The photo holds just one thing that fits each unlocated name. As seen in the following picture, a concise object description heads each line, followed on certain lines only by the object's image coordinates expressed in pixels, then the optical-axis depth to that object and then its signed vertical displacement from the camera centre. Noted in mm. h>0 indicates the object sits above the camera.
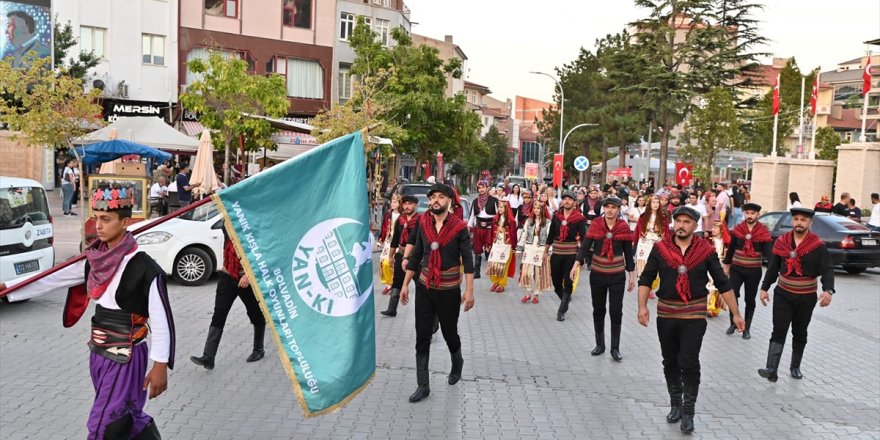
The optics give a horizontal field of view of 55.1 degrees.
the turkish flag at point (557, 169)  38938 -723
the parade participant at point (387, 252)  13511 -1720
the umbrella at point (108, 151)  19814 -363
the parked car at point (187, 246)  13531 -1734
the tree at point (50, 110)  17484 +475
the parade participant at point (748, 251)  10570 -1137
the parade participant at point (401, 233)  11875 -1225
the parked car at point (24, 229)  10859 -1296
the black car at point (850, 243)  18359 -1699
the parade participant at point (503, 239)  14344 -1496
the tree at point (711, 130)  41938 +1496
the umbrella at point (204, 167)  17203 -582
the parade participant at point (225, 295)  8359 -1550
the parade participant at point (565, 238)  11836 -1193
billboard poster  31953 +3929
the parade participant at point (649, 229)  12773 -1131
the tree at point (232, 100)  24359 +1192
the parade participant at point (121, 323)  4617 -1036
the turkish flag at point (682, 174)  36719 -679
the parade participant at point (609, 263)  9562 -1243
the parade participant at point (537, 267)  13523 -1844
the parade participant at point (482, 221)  17500 -1475
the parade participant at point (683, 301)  6871 -1180
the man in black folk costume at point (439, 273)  7594 -1135
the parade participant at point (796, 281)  8539 -1203
